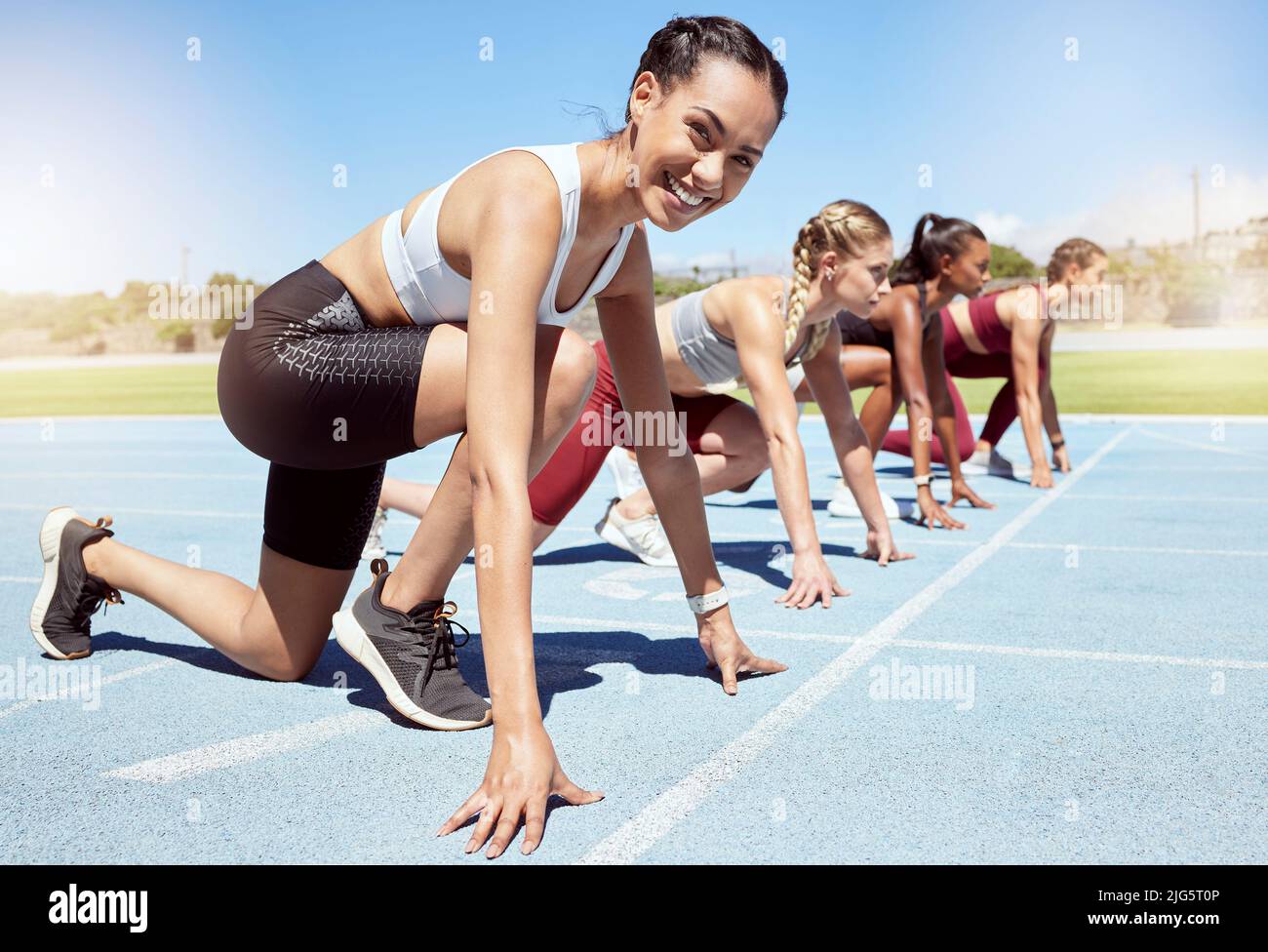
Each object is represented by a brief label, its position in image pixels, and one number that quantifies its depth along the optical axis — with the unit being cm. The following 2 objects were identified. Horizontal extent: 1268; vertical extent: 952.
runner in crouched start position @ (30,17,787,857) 243
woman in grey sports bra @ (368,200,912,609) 482
